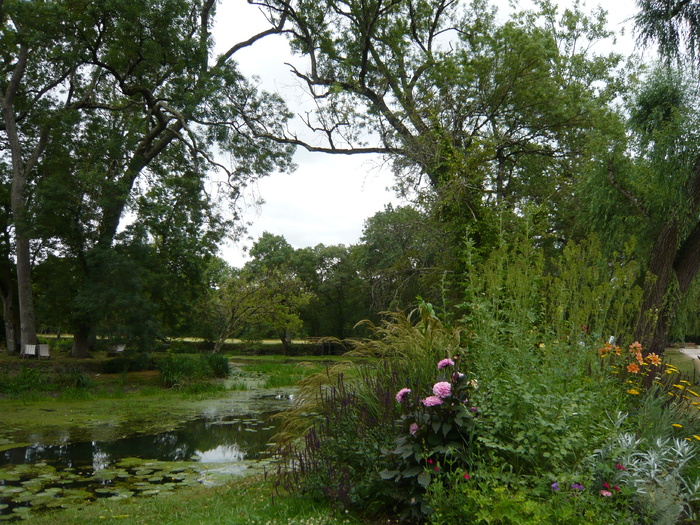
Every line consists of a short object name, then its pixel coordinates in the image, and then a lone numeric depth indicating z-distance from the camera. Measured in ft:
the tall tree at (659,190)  27.20
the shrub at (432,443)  11.65
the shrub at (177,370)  48.26
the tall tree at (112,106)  43.45
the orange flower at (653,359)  18.53
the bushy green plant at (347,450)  12.81
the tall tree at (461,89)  46.52
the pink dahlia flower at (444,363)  13.16
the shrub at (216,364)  53.98
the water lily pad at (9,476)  19.44
